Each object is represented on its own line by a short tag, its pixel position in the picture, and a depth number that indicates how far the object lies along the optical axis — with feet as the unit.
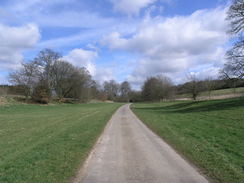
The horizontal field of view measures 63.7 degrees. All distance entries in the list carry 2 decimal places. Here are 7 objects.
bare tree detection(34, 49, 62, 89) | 208.07
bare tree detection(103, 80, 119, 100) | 448.90
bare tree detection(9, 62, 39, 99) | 188.85
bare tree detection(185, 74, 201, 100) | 199.50
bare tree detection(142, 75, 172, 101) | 307.80
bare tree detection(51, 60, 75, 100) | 220.82
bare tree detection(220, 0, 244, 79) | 78.15
